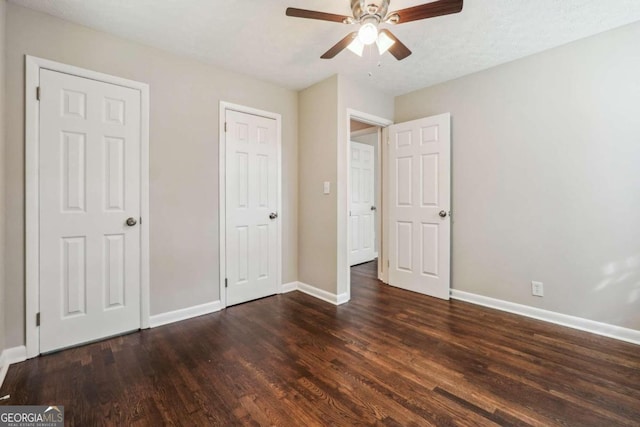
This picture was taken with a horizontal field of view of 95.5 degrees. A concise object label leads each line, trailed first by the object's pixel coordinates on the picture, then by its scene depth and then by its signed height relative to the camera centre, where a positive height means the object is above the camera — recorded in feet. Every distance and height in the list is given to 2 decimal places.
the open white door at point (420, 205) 10.68 +0.30
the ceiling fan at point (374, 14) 5.46 +3.86
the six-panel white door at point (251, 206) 10.03 +0.22
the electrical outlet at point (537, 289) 8.89 -2.33
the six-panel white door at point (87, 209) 6.93 +0.08
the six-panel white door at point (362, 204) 16.40 +0.51
